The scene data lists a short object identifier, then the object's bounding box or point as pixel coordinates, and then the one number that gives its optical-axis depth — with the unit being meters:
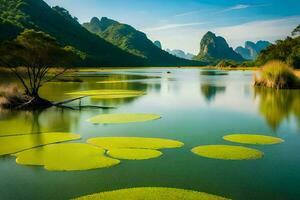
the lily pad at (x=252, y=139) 15.86
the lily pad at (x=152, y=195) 9.34
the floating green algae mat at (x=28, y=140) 14.73
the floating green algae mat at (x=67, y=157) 12.16
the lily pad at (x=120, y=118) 21.27
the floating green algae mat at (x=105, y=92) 38.14
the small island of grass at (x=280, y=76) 43.62
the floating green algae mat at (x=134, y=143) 14.85
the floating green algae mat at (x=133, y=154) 13.21
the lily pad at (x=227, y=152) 13.30
